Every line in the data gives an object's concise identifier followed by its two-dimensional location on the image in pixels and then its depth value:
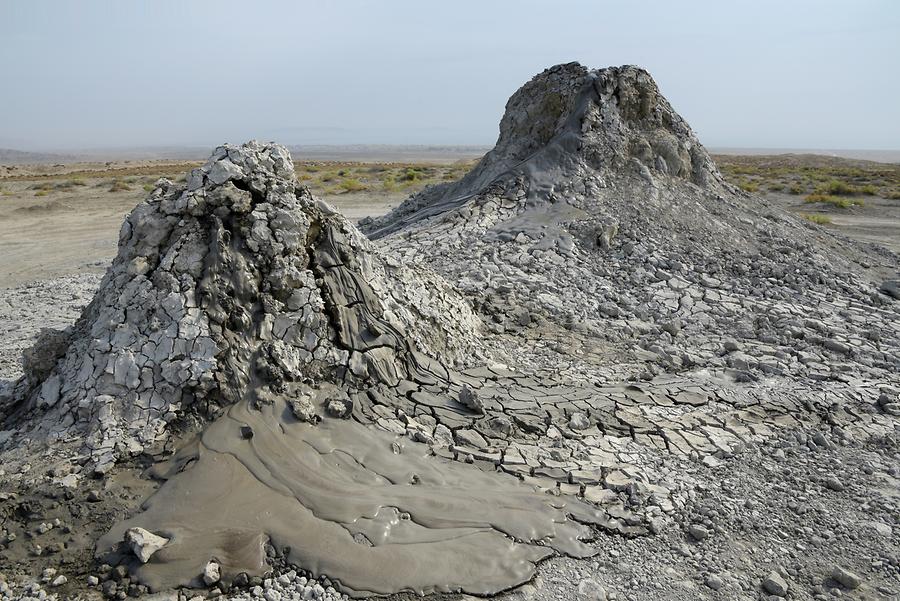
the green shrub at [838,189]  21.78
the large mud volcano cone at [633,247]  6.06
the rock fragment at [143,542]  2.85
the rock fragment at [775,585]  2.95
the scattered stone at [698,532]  3.29
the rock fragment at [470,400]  4.17
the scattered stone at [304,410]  3.65
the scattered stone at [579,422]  4.22
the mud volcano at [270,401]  3.03
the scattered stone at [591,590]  2.88
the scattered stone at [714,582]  2.98
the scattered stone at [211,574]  2.81
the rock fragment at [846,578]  3.01
